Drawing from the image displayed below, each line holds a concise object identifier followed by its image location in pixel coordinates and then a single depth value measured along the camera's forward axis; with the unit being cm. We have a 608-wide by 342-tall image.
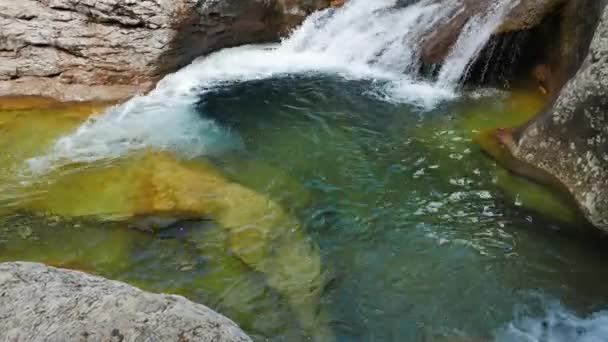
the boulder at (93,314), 250
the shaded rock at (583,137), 599
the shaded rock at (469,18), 834
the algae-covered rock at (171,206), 525
